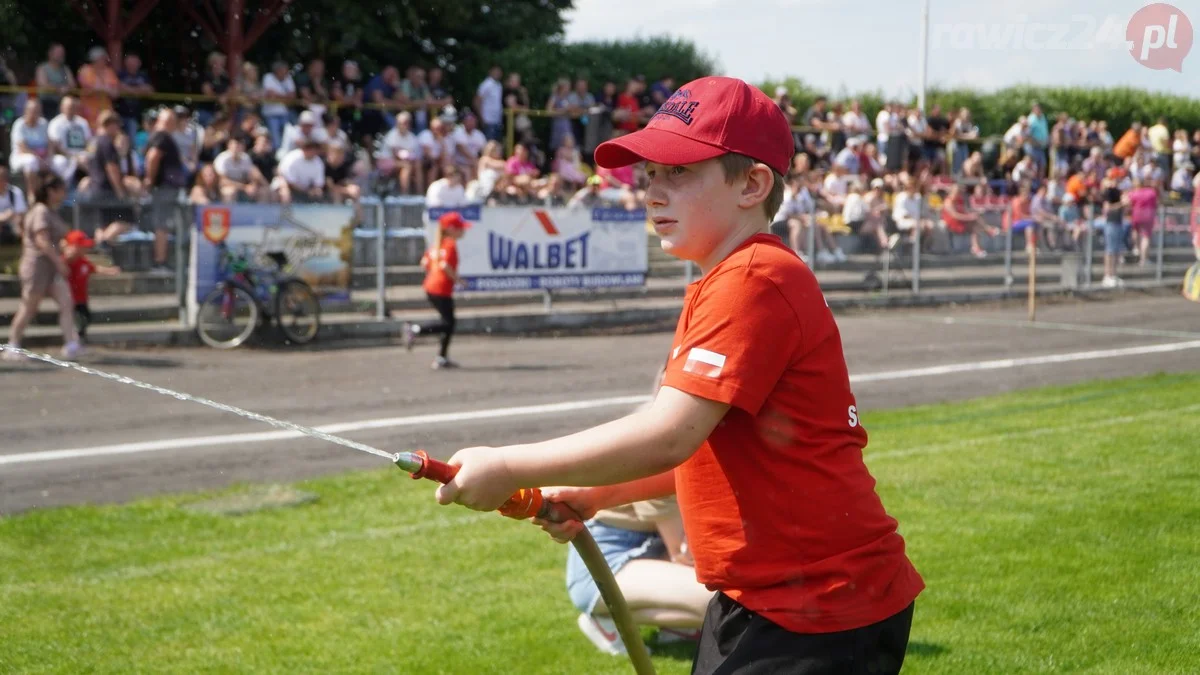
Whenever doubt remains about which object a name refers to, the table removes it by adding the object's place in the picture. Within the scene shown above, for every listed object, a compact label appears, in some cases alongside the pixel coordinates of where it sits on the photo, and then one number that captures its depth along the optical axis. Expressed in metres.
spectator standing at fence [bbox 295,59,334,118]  21.33
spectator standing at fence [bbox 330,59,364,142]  22.28
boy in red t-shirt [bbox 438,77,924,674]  2.59
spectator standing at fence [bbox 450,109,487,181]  22.12
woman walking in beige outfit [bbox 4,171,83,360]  14.41
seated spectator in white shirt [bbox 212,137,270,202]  17.92
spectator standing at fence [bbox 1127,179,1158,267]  27.22
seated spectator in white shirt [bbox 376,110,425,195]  21.47
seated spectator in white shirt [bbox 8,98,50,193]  17.25
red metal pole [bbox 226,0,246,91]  21.03
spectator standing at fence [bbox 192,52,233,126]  20.58
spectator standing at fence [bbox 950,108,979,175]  30.73
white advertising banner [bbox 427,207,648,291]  18.83
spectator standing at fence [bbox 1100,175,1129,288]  27.02
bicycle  16.16
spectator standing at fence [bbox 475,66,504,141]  24.70
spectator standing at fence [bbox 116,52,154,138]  19.12
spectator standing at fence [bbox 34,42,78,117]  17.78
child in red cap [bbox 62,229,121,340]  15.13
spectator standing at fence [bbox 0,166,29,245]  16.12
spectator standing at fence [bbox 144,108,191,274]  17.88
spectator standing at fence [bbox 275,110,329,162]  19.50
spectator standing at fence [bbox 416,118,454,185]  21.72
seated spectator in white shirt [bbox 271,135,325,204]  18.81
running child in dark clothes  15.44
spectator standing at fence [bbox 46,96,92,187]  17.50
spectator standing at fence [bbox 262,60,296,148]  20.56
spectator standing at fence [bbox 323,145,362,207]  19.55
